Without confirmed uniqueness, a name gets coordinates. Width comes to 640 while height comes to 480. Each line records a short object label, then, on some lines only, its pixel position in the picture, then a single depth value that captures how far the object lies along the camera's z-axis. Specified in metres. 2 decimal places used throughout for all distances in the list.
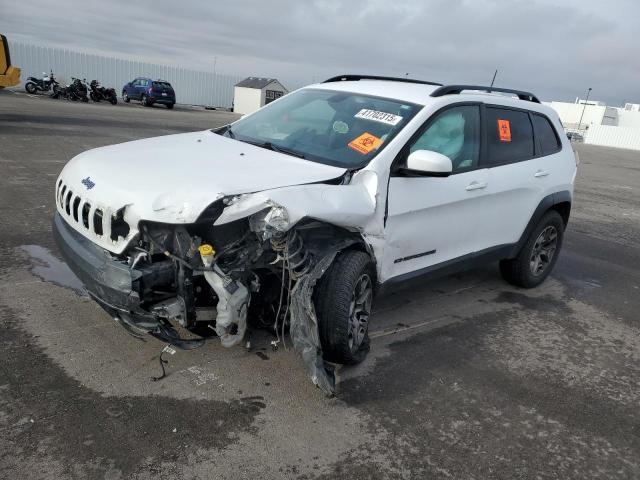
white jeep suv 2.97
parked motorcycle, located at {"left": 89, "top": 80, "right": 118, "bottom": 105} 30.19
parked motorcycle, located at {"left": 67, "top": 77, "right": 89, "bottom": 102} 29.00
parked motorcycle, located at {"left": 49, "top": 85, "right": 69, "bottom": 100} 28.89
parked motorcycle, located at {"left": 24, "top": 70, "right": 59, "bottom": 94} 29.36
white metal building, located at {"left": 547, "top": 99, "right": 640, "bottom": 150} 52.25
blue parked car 31.58
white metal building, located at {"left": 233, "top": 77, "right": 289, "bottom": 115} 39.78
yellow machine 14.58
